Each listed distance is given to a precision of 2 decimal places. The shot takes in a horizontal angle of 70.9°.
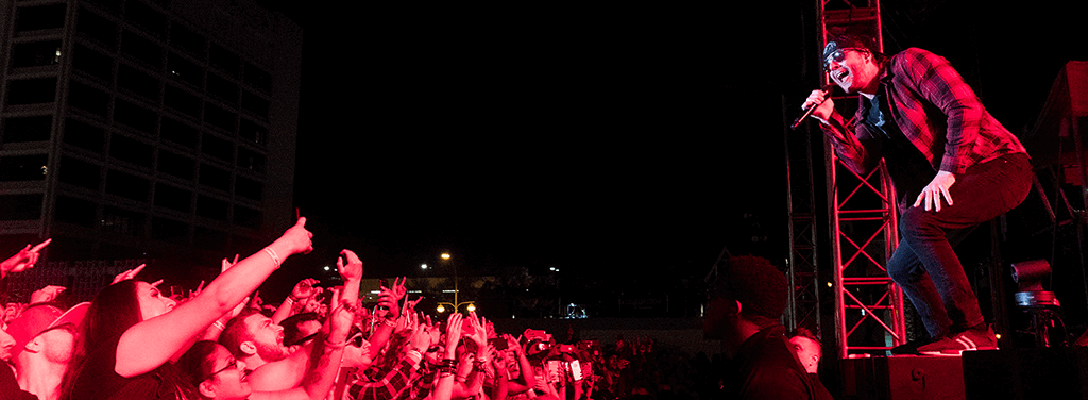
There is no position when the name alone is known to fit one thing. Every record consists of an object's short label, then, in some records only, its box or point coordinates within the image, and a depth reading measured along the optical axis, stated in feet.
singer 9.89
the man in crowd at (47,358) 9.98
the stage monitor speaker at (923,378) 8.77
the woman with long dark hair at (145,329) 7.01
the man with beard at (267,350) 12.86
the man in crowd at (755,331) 7.80
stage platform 7.47
